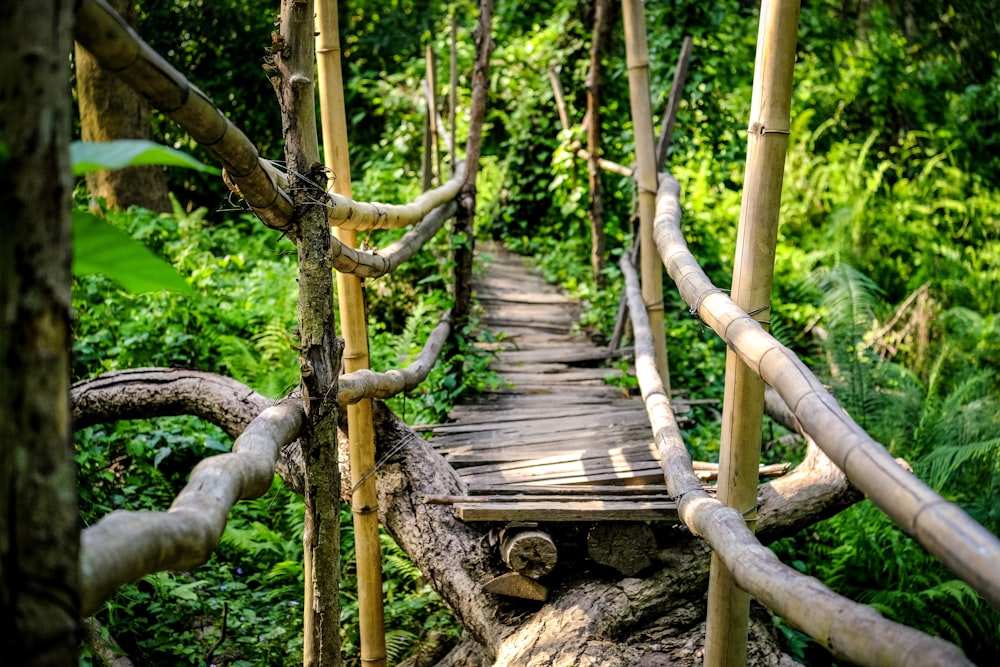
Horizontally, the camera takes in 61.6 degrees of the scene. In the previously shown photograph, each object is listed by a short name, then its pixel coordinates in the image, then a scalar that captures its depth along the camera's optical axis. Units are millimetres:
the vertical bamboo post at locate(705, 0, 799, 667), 2035
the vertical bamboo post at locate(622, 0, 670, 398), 3770
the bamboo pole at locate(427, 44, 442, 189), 5898
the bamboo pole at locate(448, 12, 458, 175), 5511
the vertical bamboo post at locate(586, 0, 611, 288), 5383
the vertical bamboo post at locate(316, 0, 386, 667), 2904
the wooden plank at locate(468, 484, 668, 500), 2998
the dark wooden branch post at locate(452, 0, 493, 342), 4602
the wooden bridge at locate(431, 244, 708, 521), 2859
